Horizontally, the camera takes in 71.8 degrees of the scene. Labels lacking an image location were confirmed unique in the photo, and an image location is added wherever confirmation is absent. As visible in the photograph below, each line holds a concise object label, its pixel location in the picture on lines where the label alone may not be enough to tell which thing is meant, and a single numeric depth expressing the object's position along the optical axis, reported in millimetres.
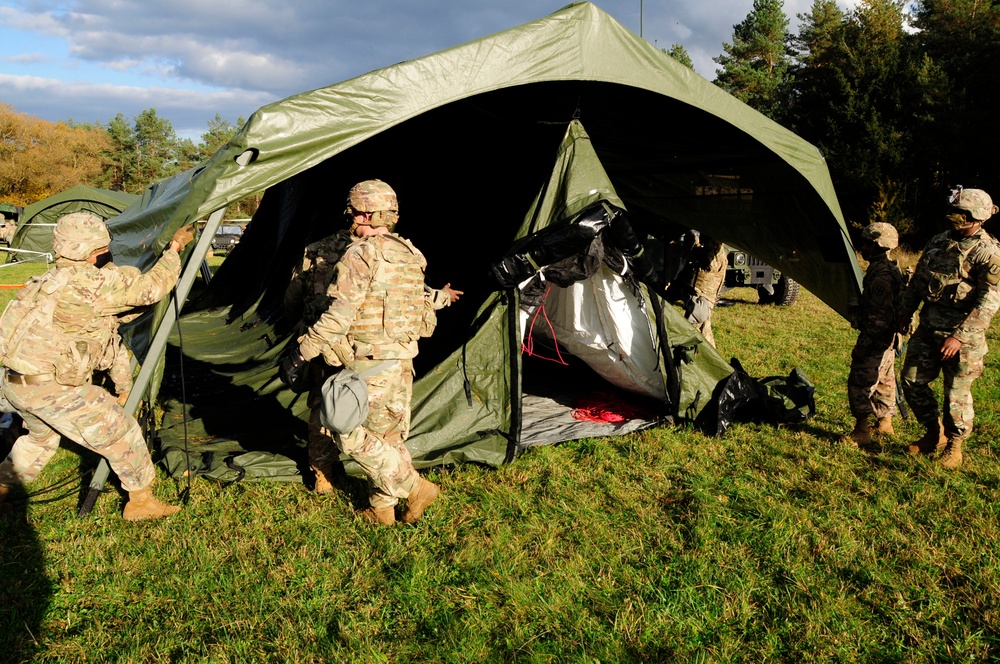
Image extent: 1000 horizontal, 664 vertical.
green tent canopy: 3787
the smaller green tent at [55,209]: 19312
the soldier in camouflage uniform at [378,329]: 3531
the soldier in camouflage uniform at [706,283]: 7188
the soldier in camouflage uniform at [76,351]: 3486
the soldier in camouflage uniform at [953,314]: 4309
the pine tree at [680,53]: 38344
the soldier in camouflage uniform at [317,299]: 4109
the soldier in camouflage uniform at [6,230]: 24062
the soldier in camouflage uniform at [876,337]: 4836
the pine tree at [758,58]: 32469
